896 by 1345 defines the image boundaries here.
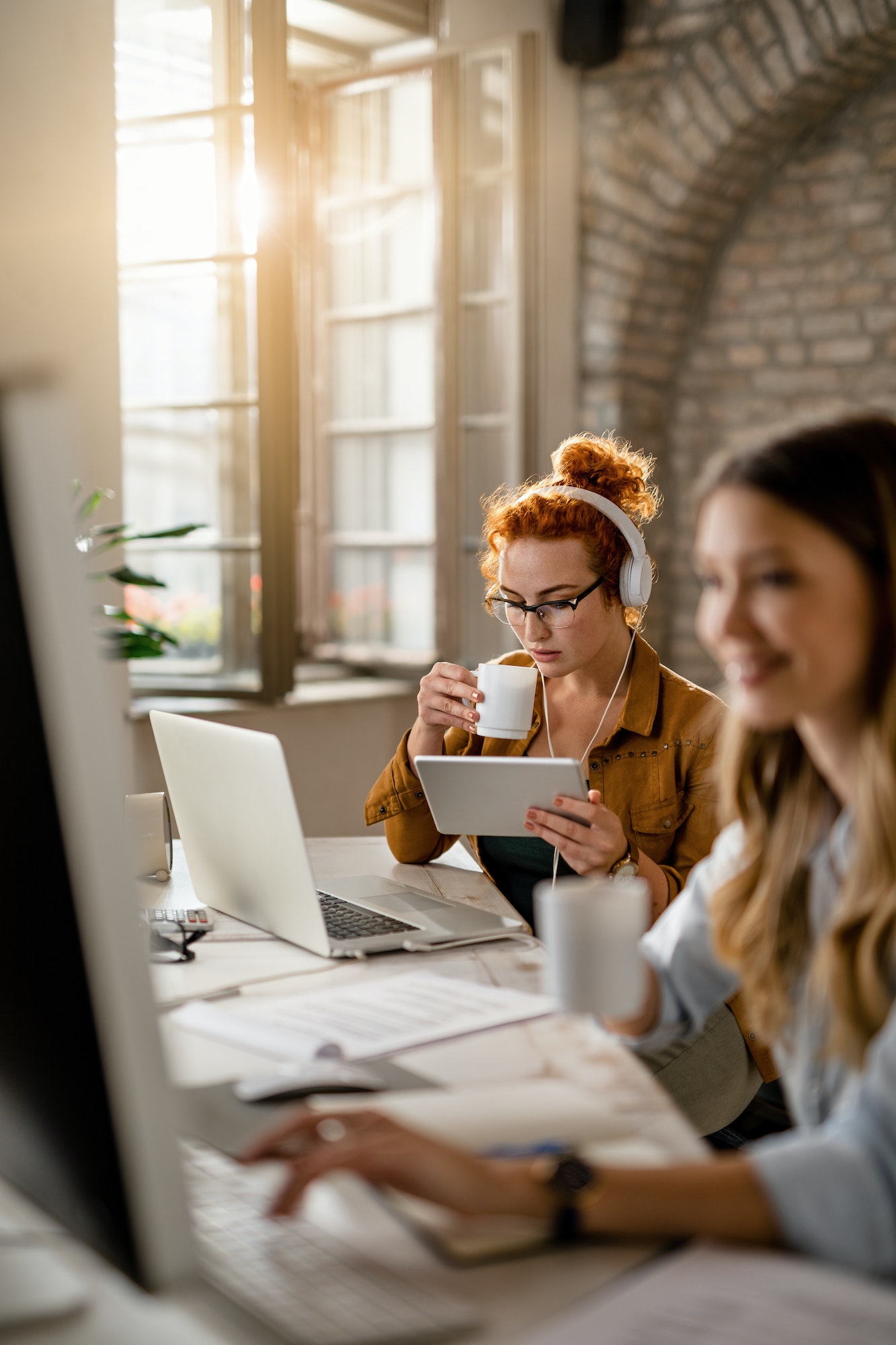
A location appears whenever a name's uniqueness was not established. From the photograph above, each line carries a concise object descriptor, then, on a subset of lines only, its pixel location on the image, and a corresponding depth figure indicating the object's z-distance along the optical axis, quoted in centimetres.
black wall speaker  402
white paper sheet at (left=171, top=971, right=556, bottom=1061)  118
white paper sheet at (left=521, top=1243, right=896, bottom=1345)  73
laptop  142
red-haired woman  192
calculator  159
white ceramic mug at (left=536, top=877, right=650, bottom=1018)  104
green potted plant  261
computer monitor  60
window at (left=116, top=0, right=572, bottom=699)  358
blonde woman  83
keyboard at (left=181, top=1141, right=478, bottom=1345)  73
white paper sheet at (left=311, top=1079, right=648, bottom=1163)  91
